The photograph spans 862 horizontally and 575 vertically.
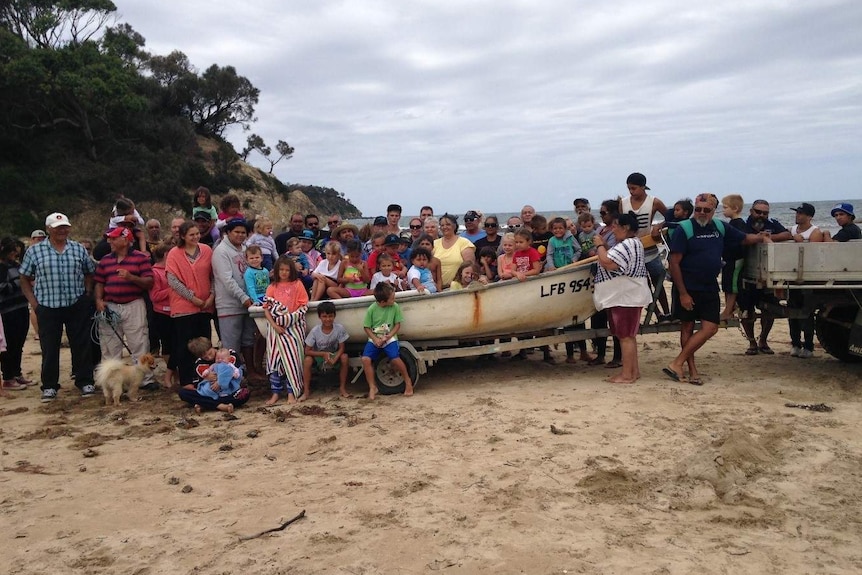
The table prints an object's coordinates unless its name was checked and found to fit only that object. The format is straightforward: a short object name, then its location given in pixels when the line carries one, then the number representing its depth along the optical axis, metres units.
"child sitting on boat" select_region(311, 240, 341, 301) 6.52
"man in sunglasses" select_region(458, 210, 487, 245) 7.86
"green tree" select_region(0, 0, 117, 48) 29.39
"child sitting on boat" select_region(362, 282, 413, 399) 5.98
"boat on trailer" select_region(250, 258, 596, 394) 6.12
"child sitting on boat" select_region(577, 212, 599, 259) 7.17
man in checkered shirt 6.34
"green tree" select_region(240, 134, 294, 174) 42.03
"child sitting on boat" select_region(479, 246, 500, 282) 6.84
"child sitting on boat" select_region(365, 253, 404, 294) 6.43
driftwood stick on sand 3.40
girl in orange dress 6.03
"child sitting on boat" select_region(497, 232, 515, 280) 6.59
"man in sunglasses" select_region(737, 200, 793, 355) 6.86
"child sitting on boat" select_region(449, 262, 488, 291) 6.50
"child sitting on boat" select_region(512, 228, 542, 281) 6.59
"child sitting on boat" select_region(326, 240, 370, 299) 6.49
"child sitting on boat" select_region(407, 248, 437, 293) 6.47
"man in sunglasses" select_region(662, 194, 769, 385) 5.99
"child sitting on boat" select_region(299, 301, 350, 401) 6.11
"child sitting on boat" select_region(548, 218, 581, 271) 6.88
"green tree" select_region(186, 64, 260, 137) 37.19
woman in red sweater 6.25
